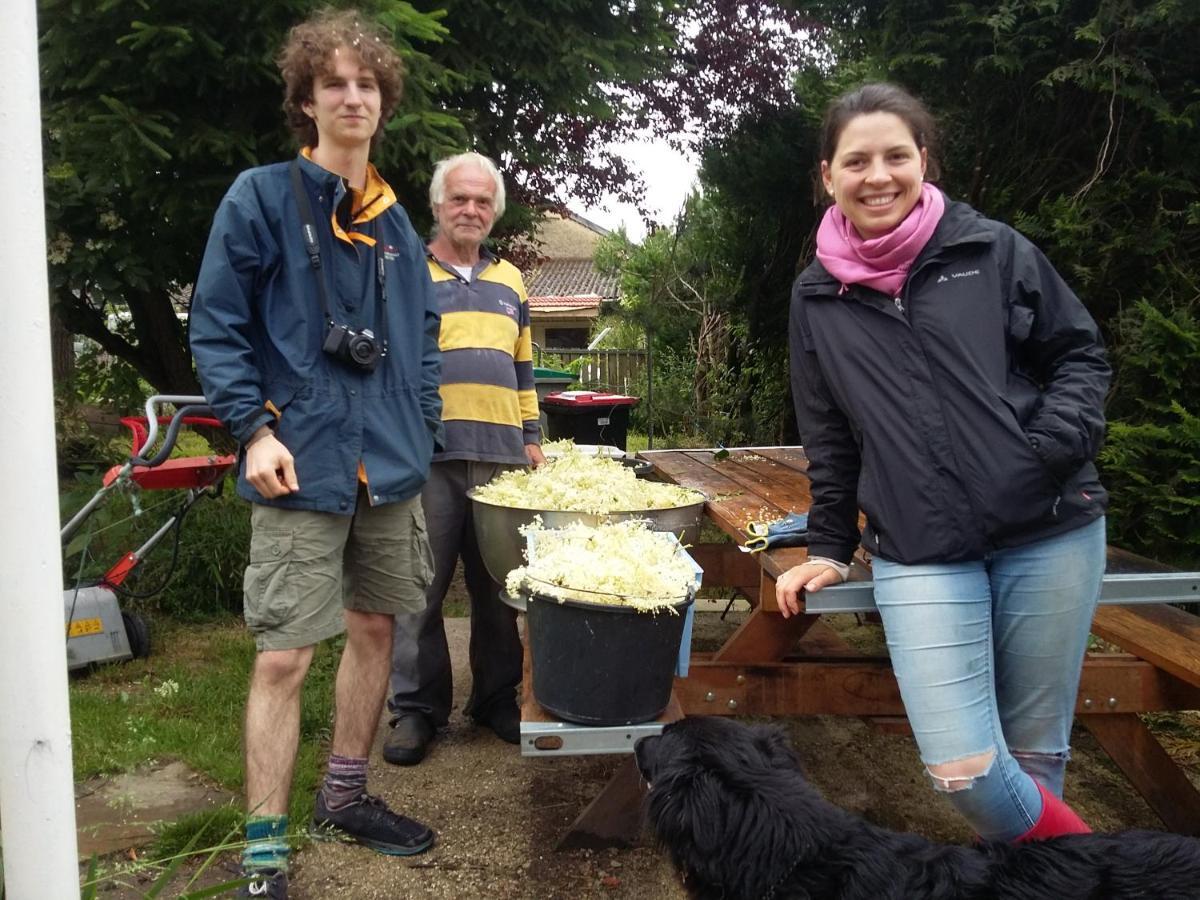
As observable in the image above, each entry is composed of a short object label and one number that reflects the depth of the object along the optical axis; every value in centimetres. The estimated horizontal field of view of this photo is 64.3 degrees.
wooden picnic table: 255
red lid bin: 740
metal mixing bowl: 272
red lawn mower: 401
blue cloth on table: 269
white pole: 111
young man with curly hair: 232
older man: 335
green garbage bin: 830
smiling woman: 186
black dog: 166
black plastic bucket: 210
